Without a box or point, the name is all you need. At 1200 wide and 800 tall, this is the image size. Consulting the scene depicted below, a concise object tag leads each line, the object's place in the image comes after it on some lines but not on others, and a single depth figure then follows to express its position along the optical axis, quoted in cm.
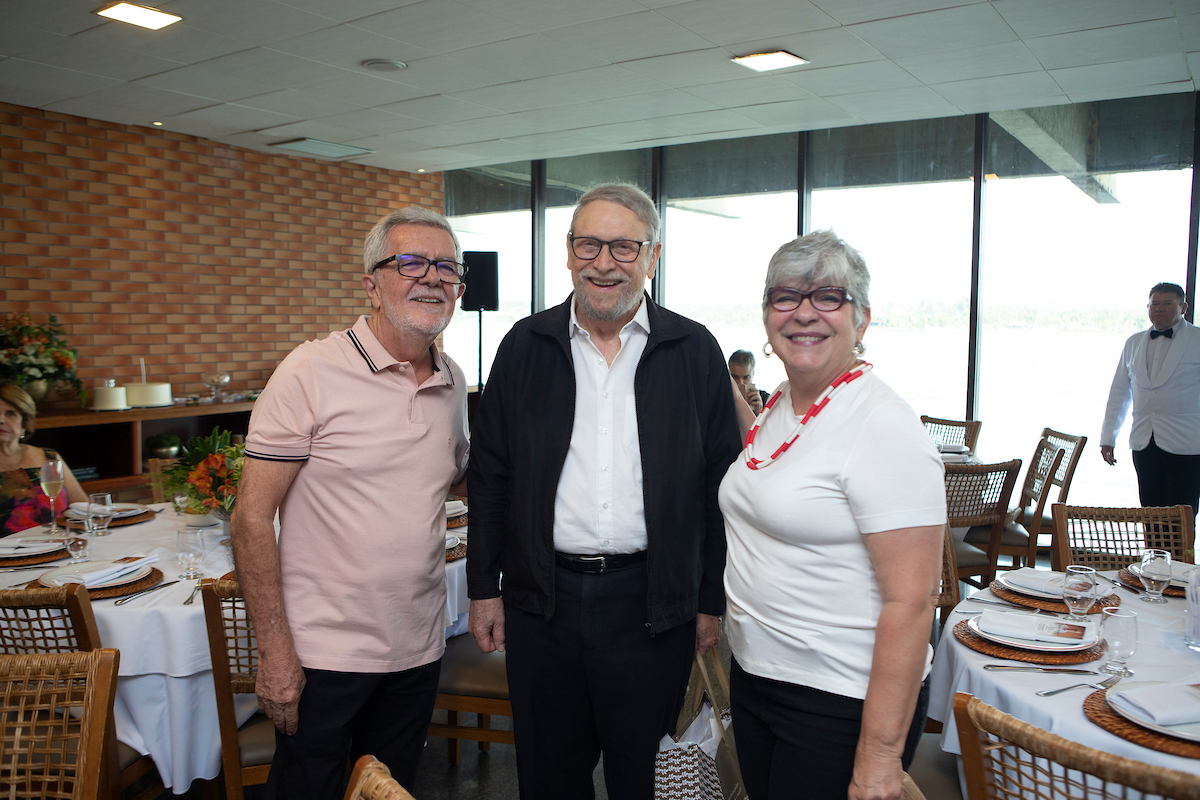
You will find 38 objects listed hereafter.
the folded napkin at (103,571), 255
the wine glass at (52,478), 294
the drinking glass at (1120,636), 189
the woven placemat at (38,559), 287
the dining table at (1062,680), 169
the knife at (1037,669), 196
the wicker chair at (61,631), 212
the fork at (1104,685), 186
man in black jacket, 185
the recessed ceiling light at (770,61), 472
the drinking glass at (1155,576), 240
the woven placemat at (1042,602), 239
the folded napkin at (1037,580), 247
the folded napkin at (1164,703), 166
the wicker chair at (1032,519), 452
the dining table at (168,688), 235
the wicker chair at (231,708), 220
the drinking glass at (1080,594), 209
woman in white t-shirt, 140
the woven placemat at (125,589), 248
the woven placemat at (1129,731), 159
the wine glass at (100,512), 304
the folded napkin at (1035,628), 211
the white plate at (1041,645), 204
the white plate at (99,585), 254
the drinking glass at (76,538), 278
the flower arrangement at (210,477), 273
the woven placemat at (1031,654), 202
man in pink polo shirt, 181
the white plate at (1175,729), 161
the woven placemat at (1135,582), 255
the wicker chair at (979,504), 416
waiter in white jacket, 507
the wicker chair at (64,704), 153
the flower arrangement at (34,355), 550
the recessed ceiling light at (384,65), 489
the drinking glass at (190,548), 274
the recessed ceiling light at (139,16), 402
